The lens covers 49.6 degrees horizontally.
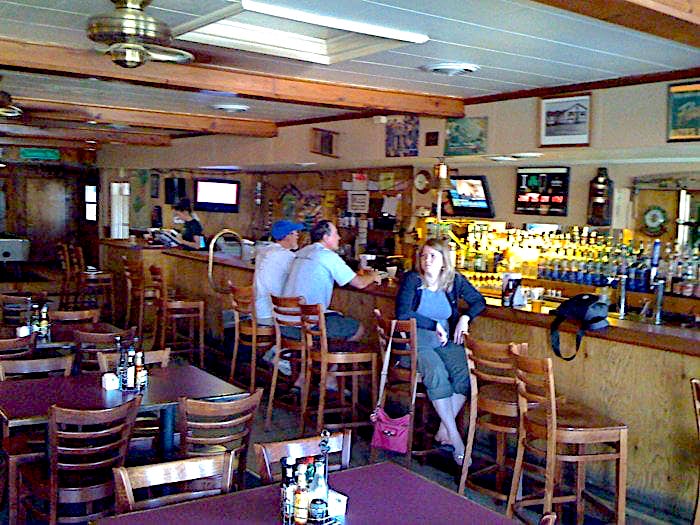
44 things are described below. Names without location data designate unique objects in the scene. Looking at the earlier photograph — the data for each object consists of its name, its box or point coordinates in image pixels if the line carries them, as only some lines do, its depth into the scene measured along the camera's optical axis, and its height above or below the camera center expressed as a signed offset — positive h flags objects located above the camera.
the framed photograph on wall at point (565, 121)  5.38 +0.68
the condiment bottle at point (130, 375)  3.81 -0.87
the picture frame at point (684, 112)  4.69 +0.67
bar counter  3.95 -0.94
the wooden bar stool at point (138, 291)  8.31 -1.00
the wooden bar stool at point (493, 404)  4.08 -1.04
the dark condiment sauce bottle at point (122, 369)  3.83 -0.85
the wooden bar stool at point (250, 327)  6.07 -0.98
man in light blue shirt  5.61 -0.54
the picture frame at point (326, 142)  7.76 +0.67
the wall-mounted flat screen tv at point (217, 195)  11.73 +0.16
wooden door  16.09 -0.35
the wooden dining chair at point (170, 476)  2.44 -0.93
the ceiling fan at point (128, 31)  2.86 +0.65
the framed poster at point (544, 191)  7.05 +0.22
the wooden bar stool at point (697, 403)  3.52 -0.86
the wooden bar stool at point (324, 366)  4.97 -1.08
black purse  4.25 -0.56
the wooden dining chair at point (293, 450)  2.70 -0.90
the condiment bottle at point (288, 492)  2.31 -0.88
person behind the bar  9.69 -0.36
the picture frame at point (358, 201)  8.99 +0.09
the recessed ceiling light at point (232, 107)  7.07 +0.92
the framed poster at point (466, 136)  6.21 +0.64
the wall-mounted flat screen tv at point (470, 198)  7.72 +0.15
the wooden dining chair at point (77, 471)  3.20 -1.27
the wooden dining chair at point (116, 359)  4.07 -0.87
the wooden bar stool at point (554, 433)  3.67 -1.07
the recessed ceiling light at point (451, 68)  4.73 +0.91
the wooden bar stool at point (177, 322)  7.16 -1.22
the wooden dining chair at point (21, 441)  3.56 -1.22
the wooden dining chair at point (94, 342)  4.61 -0.86
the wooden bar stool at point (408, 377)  4.64 -1.04
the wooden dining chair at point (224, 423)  3.21 -0.95
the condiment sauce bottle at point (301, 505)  2.29 -0.90
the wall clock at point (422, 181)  7.95 +0.31
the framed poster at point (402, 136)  6.87 +0.69
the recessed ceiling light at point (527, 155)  5.94 +0.48
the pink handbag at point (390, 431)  4.39 -1.29
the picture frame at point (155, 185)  13.27 +0.30
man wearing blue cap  6.25 -0.57
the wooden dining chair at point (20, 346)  4.49 -0.88
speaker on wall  12.70 +0.24
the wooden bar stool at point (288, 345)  5.46 -1.02
